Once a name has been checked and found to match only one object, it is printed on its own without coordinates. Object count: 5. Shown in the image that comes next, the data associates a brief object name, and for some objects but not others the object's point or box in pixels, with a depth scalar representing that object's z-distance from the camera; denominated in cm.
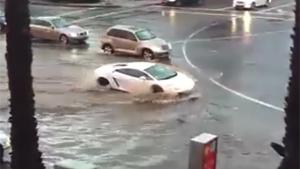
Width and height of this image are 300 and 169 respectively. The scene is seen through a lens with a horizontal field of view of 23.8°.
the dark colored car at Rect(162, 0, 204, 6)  5488
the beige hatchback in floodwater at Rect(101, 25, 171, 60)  3553
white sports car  2773
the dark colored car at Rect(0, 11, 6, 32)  4219
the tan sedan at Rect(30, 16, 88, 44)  3984
